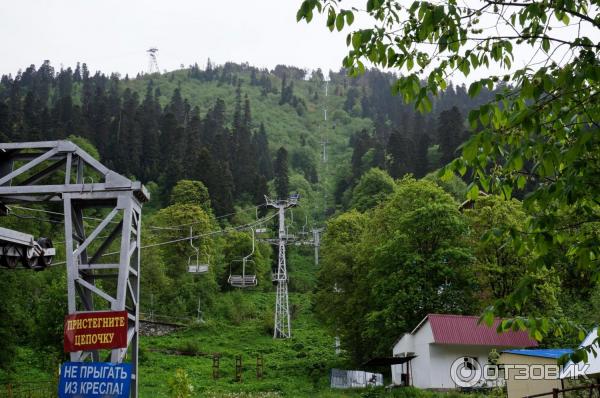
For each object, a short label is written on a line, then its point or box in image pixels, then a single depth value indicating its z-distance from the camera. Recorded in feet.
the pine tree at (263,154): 406.37
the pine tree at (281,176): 349.00
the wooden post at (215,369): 115.18
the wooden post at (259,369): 115.65
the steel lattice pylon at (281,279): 158.51
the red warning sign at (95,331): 42.42
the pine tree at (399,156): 302.25
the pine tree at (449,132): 280.16
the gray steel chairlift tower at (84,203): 46.39
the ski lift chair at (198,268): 152.25
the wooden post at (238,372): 112.71
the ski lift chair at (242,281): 165.58
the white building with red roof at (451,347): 98.53
